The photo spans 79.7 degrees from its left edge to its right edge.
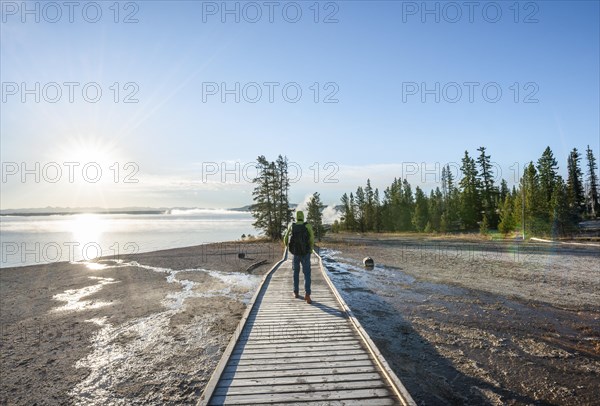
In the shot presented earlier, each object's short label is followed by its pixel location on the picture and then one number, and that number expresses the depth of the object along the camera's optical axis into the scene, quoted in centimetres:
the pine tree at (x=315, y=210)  6112
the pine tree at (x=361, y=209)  9045
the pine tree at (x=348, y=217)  9300
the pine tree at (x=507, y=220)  5075
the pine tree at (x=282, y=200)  5359
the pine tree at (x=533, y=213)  4510
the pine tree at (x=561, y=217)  4347
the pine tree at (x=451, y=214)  6811
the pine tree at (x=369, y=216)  8906
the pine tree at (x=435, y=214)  7500
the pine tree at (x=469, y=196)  6988
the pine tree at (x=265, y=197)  5330
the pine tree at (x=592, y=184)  8091
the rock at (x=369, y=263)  2488
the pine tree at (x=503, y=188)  8238
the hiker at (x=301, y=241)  1092
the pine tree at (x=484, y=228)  5609
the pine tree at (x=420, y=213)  7956
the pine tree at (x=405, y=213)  8569
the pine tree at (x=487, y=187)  7005
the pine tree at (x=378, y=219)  8819
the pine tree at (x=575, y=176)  7400
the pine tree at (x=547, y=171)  6569
